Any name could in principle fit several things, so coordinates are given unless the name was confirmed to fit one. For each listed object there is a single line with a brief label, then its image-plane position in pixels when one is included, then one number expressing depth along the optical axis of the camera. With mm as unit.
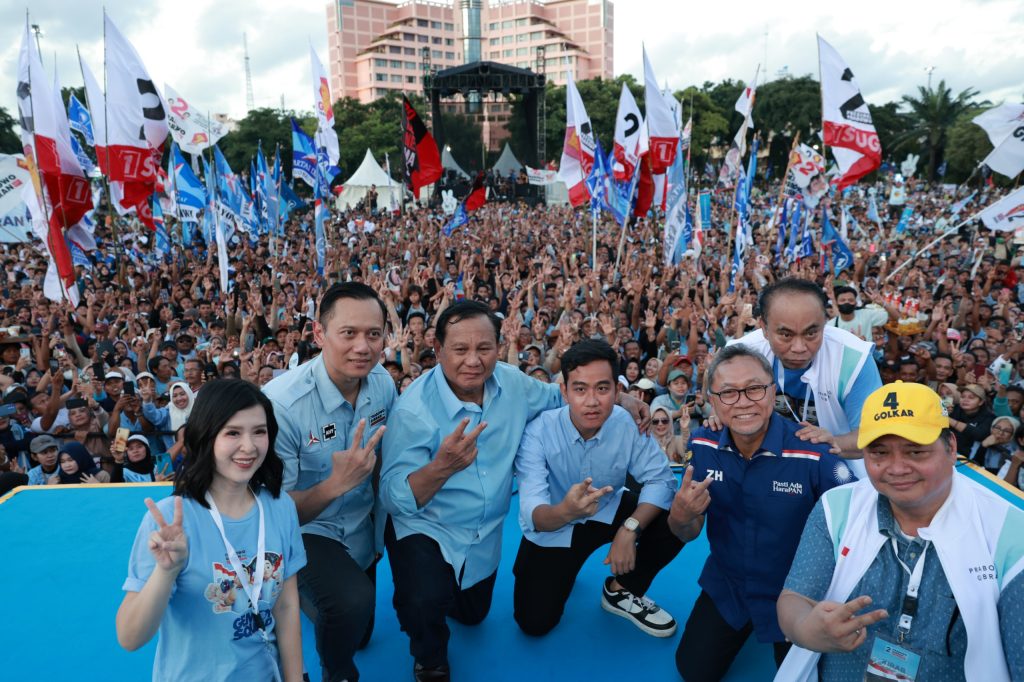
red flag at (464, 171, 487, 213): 14141
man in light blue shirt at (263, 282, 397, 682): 2701
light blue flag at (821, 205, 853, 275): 11844
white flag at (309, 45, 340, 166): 11898
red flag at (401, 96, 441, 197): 12180
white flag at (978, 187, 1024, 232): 8531
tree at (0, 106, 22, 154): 36406
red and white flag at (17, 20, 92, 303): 7898
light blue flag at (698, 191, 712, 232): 17328
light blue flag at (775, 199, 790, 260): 13306
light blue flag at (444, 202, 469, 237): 13969
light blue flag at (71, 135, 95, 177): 13762
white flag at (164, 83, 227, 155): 11695
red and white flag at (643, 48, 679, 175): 10875
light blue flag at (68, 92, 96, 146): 13797
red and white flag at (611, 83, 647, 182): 10992
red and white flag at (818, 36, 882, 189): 8805
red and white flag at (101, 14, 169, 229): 8938
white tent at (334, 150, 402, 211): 31172
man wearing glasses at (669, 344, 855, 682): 2611
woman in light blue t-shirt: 2051
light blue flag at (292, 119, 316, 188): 13805
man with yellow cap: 1834
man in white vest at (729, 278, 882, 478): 3115
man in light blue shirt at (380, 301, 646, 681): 2881
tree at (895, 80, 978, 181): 40875
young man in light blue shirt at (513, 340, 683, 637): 2982
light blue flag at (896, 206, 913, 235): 19416
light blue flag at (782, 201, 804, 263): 12805
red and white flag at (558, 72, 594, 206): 11438
